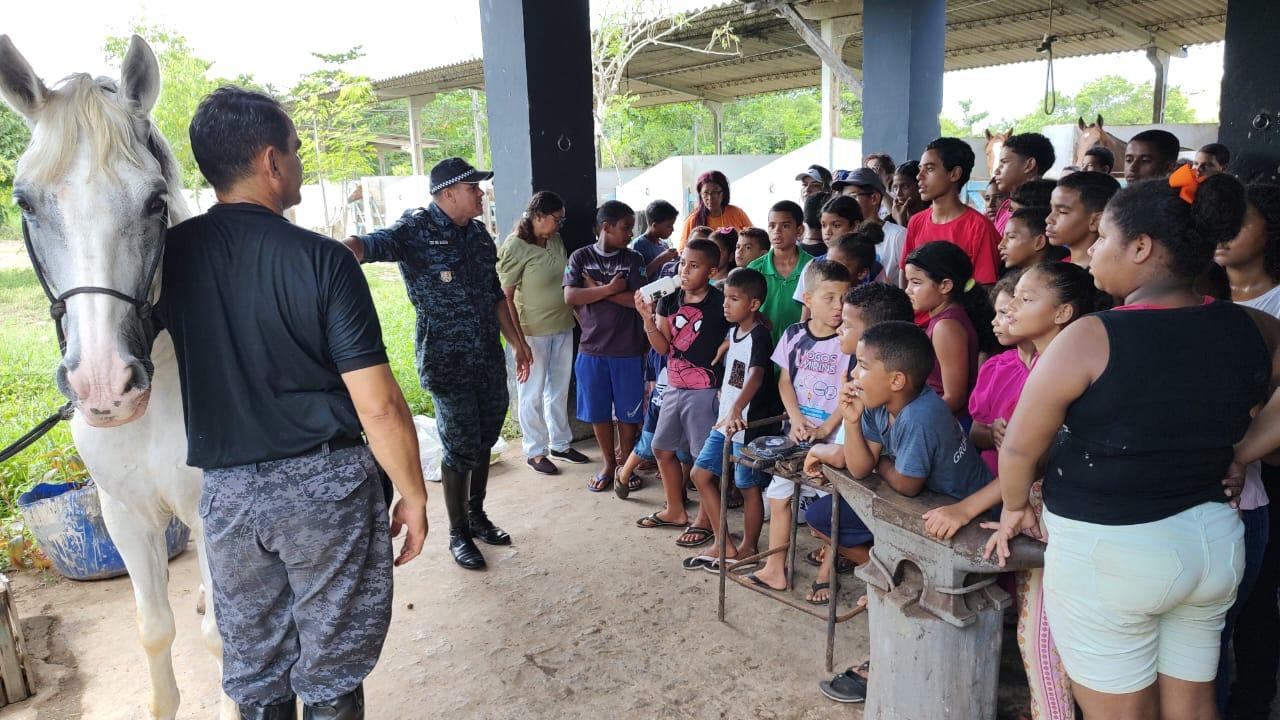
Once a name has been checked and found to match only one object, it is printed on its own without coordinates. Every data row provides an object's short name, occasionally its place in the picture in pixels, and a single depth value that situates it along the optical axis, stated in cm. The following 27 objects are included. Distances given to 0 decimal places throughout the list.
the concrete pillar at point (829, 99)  951
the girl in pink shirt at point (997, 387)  249
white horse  172
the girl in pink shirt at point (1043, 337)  210
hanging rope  760
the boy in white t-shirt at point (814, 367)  314
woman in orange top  541
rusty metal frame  271
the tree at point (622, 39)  1095
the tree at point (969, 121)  3382
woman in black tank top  162
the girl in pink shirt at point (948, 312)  271
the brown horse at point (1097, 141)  680
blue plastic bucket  365
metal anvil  201
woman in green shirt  495
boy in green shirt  402
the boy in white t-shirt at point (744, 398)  351
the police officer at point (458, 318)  356
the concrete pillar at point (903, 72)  780
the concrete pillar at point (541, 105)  517
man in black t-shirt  178
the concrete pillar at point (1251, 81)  466
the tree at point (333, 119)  1442
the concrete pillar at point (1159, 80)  1064
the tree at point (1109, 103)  3425
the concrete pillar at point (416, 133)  1633
